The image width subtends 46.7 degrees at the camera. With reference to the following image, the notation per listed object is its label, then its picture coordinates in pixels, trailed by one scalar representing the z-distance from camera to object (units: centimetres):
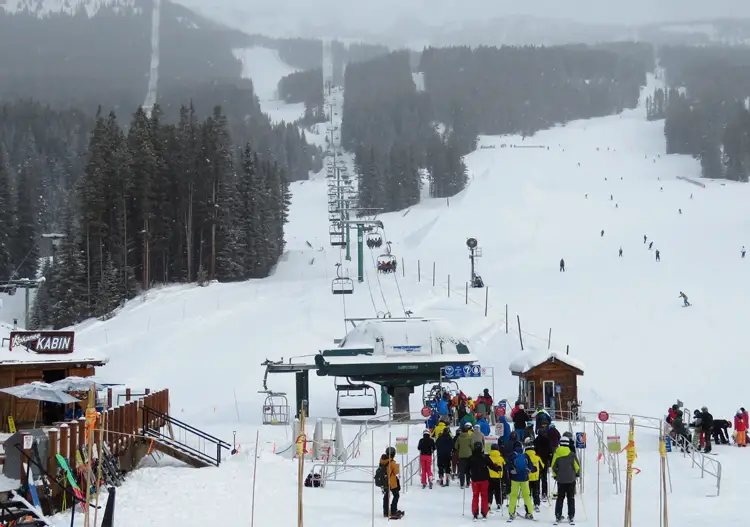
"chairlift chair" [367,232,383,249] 7762
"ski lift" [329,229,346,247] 8970
